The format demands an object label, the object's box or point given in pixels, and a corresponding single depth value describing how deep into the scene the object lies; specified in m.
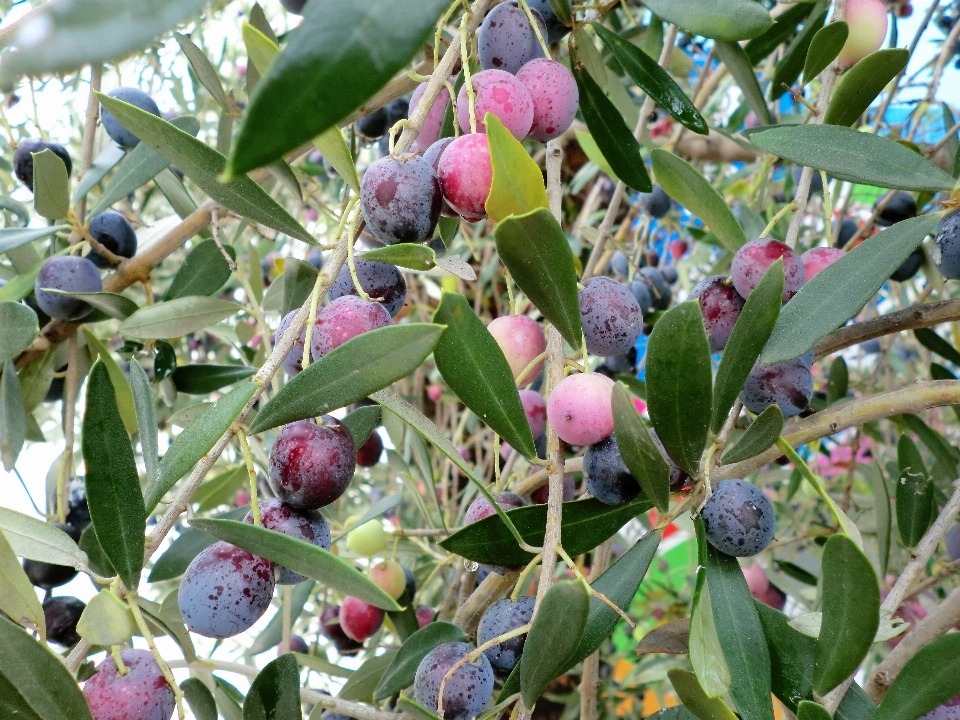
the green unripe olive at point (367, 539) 0.33
